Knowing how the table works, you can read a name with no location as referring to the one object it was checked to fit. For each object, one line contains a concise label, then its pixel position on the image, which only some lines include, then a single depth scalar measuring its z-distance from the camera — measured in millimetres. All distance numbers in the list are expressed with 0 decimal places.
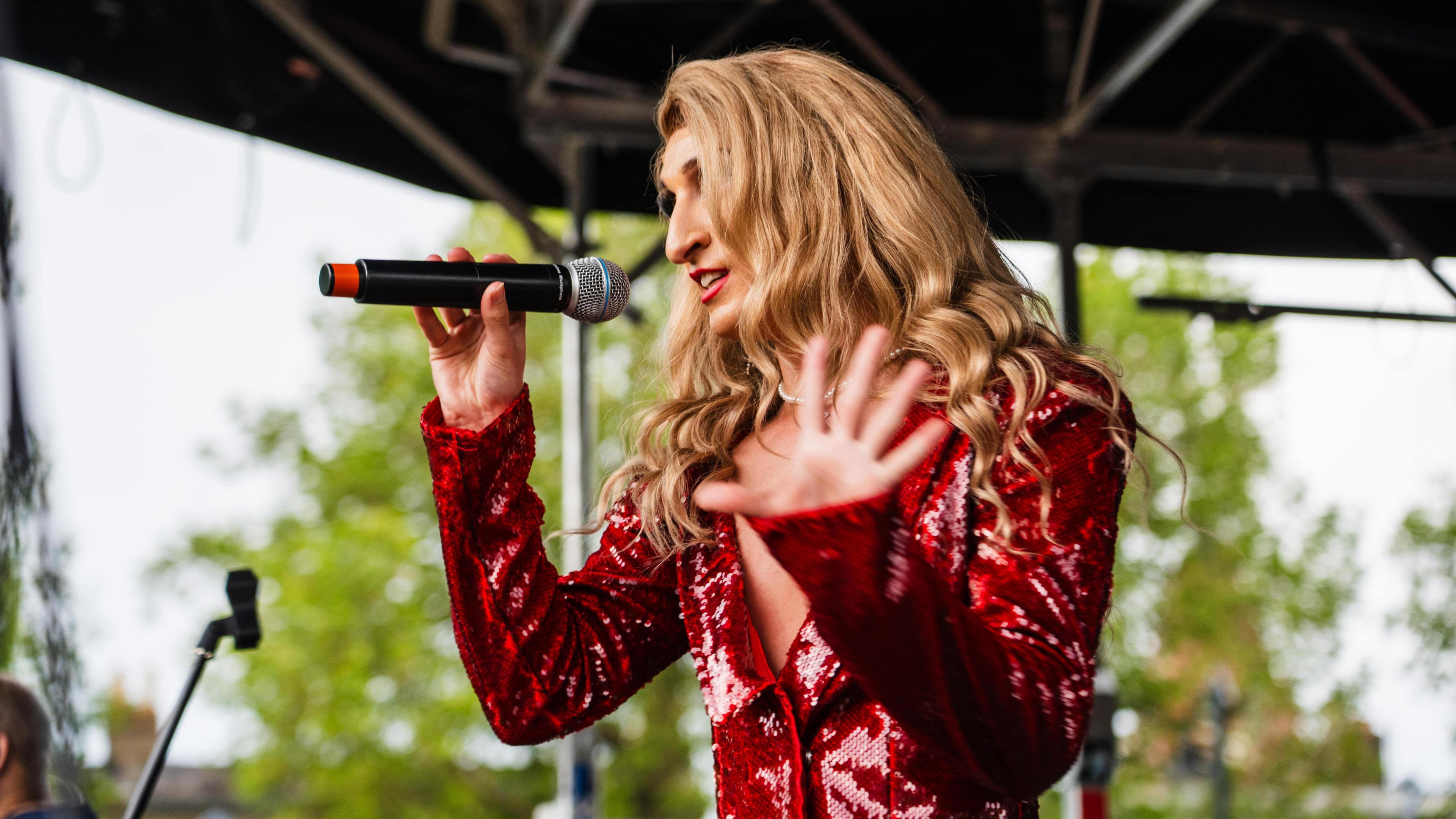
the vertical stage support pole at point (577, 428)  3793
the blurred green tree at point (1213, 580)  14602
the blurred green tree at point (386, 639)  12727
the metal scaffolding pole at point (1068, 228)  4004
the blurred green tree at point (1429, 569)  13531
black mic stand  1517
